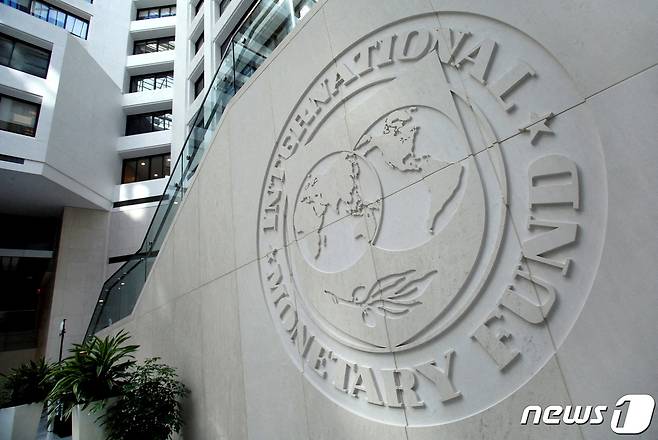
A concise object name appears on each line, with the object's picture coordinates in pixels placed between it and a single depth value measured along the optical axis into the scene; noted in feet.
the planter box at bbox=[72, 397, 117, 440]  11.57
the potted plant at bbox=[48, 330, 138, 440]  11.66
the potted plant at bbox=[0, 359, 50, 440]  17.04
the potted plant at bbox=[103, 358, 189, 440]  11.64
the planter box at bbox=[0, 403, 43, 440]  16.93
